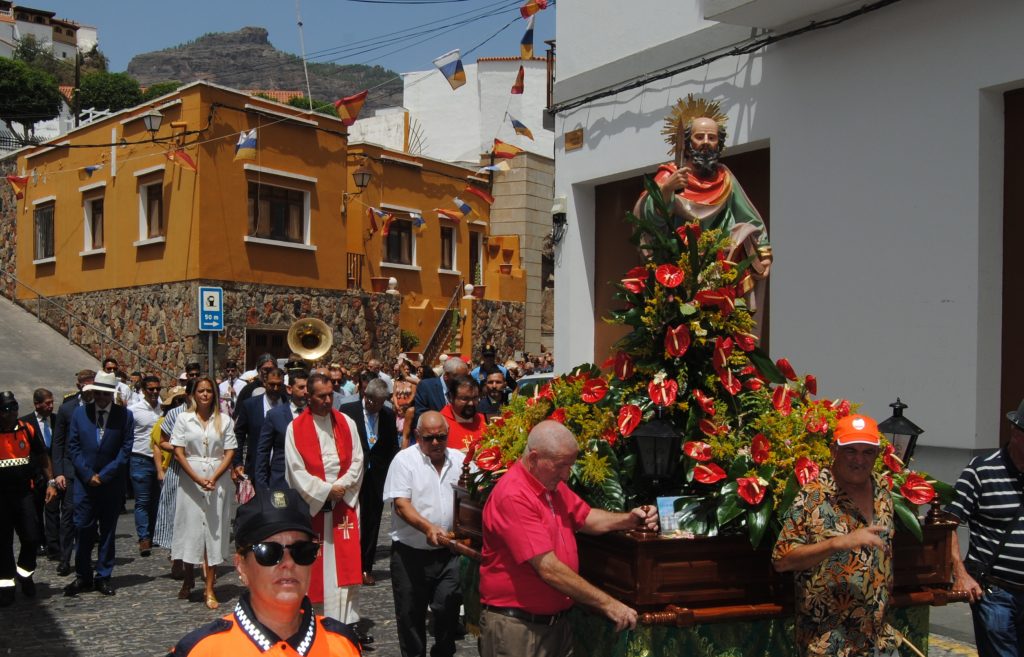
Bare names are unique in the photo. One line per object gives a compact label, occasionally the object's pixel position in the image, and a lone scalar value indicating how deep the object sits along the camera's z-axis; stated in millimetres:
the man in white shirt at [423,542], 6129
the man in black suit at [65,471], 10070
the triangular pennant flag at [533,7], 14203
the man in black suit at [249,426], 9398
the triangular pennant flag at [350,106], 18875
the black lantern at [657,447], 4738
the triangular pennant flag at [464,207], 28953
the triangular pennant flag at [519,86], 15633
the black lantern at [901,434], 5812
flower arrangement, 4613
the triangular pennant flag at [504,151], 25305
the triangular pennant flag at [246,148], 21125
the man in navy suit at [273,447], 8180
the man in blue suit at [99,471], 9242
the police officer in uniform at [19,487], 9016
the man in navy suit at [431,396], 9461
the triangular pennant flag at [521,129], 19525
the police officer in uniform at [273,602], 2584
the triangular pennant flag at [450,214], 30253
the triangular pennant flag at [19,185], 28047
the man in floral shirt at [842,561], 4117
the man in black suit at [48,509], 10781
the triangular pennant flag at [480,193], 28500
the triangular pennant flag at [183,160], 21719
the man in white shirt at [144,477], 11234
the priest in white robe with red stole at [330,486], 6891
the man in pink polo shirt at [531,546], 4160
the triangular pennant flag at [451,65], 16891
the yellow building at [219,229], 22672
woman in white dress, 8906
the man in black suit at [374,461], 9203
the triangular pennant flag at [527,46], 14674
